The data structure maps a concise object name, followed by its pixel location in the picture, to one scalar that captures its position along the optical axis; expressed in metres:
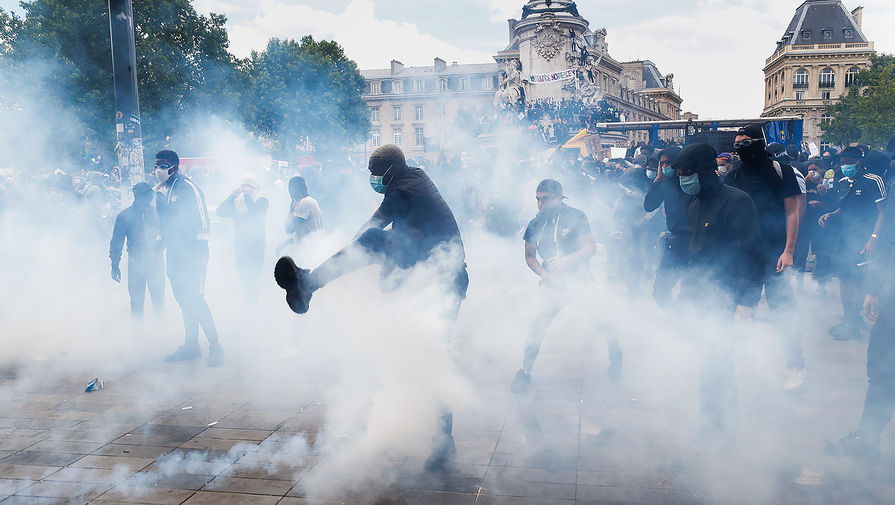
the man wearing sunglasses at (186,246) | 6.07
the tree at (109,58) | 27.77
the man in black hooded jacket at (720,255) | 3.79
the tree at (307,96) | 44.38
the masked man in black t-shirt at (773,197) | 4.71
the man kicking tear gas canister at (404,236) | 3.42
